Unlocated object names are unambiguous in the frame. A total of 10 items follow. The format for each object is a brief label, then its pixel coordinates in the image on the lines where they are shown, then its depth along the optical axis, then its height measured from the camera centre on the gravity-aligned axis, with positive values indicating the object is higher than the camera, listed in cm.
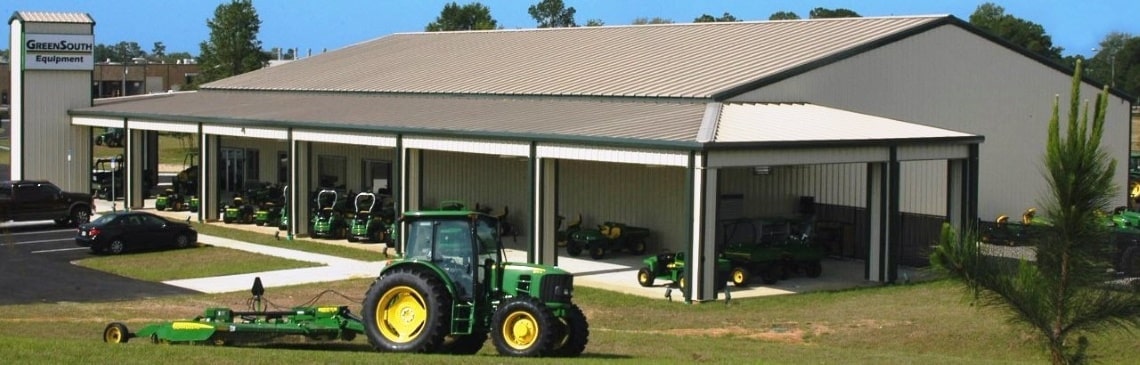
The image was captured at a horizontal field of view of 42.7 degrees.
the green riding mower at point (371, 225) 3725 -166
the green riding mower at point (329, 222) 3822 -165
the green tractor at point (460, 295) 1653 -154
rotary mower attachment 1719 -200
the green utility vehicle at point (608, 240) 3409 -181
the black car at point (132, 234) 3462 -186
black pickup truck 4000 -134
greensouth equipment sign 4797 +346
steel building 2975 +82
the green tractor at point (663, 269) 2838 -208
